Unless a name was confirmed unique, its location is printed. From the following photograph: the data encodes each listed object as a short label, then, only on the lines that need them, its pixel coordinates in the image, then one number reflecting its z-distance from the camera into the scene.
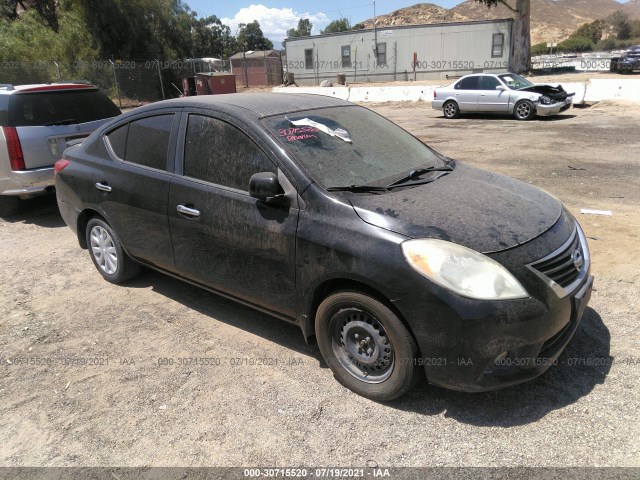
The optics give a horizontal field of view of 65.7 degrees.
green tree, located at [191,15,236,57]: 82.54
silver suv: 6.39
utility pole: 36.16
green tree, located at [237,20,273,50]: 105.96
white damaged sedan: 15.82
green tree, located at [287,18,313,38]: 117.39
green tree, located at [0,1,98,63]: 26.36
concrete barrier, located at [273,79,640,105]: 18.45
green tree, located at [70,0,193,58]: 30.12
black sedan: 2.68
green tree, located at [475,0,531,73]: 28.58
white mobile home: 32.44
